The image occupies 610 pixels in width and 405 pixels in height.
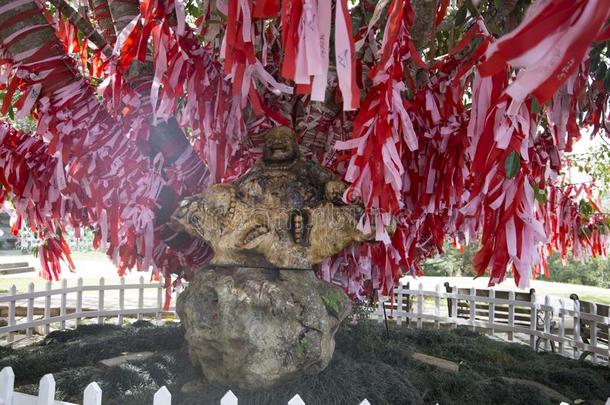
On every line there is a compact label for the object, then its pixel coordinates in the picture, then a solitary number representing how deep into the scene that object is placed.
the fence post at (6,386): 1.70
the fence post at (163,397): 1.56
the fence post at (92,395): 1.59
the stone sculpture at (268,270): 1.95
